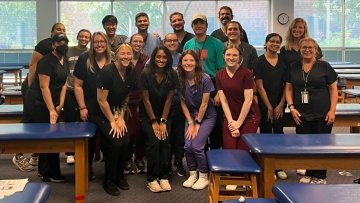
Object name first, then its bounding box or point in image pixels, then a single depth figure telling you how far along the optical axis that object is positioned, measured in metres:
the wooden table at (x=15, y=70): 8.28
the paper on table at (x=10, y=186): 1.78
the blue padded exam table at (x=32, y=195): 1.69
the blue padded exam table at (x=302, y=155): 2.46
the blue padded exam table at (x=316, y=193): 1.69
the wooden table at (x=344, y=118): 3.63
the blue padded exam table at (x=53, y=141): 2.81
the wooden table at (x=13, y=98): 4.90
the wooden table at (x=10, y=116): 3.83
